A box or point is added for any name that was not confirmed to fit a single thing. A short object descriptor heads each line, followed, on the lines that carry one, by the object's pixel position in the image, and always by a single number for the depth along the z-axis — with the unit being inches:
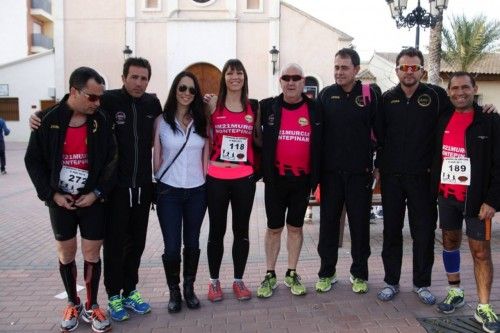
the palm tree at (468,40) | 702.2
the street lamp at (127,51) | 839.7
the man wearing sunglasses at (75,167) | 138.9
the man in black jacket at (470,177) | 145.7
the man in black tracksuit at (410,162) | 161.6
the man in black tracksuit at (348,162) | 167.6
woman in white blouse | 156.8
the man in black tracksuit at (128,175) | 150.6
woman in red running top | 162.9
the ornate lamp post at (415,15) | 322.9
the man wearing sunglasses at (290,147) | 166.9
